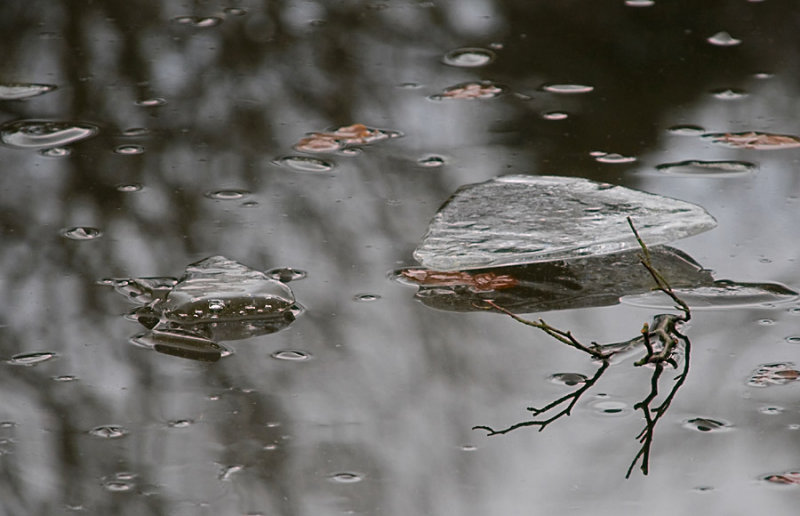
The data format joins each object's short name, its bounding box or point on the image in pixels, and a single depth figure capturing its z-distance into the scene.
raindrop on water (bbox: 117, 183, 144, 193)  4.70
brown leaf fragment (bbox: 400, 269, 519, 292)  3.91
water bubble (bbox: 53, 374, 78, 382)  3.44
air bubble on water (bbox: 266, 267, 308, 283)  4.02
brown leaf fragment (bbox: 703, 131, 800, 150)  5.02
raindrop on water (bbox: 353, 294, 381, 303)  3.88
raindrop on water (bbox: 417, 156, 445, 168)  4.90
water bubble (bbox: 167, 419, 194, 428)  3.21
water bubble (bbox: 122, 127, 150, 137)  5.21
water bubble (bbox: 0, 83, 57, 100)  5.58
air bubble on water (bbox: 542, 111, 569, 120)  5.31
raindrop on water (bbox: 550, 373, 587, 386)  3.36
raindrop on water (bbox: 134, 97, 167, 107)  5.53
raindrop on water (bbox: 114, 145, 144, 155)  5.03
